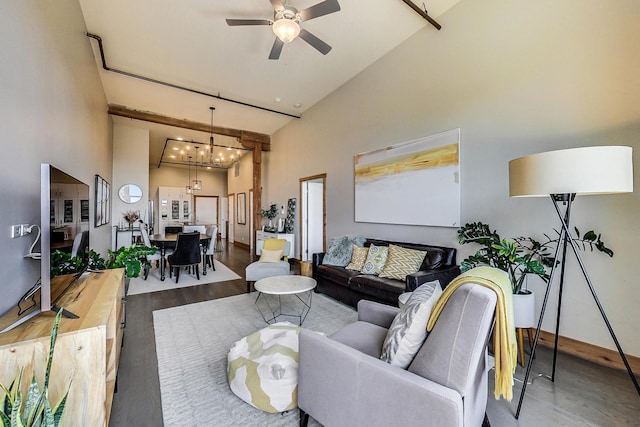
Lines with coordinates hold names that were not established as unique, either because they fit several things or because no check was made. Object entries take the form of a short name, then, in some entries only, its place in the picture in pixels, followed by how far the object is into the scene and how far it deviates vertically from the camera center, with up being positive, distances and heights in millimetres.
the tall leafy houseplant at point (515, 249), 2143 -311
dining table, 5117 -575
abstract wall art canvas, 3369 +461
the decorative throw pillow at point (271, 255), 4523 -695
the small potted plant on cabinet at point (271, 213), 7449 +38
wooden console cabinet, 1077 -606
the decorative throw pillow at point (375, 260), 3637 -632
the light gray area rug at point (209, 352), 1704 -1269
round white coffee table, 3008 -837
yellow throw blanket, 1127 -483
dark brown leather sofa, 2977 -811
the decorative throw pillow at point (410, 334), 1271 -575
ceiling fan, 2498 +1921
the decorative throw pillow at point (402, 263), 3309 -615
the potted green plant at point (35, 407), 873 -652
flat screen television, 1349 -66
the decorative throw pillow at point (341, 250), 4164 -569
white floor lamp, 1602 +262
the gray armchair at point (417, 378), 1062 -730
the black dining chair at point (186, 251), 4816 -667
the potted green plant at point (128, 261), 2719 -480
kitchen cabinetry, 10688 +344
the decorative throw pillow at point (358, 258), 3920 -649
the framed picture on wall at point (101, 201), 4375 +241
